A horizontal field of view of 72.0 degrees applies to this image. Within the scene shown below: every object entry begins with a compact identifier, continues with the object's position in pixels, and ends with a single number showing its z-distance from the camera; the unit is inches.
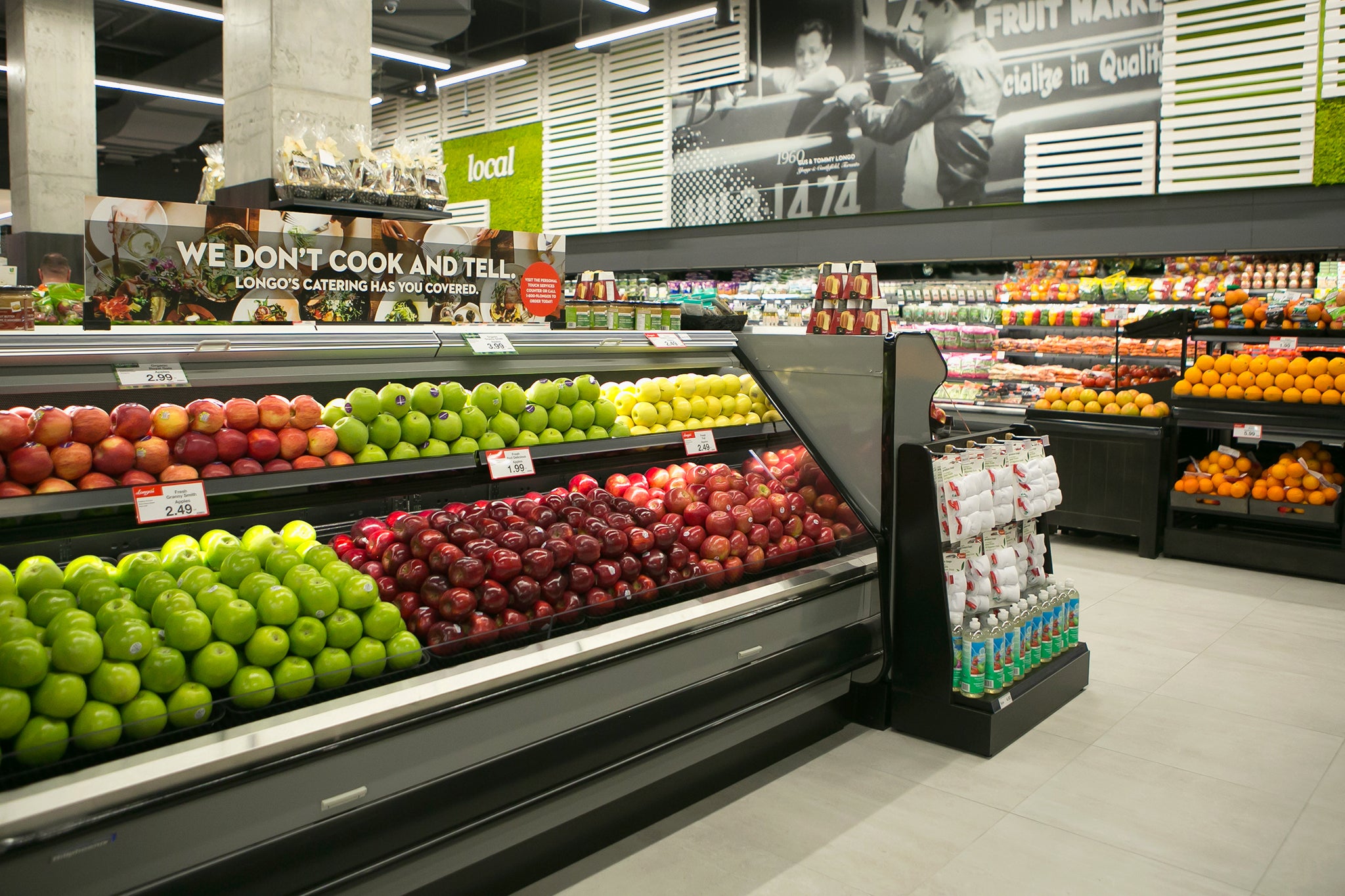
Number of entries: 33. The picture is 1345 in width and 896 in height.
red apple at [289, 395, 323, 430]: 98.3
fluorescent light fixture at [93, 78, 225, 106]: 494.0
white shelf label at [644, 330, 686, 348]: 133.5
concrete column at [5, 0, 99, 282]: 363.3
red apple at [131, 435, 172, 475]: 86.6
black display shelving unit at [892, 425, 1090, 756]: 128.0
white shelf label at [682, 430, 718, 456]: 129.0
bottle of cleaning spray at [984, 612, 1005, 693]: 128.7
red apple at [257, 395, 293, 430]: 95.8
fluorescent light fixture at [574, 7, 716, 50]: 354.6
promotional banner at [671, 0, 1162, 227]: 305.6
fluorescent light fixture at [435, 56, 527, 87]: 422.9
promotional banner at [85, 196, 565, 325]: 107.7
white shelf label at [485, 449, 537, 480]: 106.7
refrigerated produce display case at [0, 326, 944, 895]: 69.1
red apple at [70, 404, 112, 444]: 84.1
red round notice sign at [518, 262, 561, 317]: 146.6
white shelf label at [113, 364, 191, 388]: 86.0
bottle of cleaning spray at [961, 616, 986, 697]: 127.6
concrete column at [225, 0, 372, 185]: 192.7
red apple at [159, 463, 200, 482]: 86.6
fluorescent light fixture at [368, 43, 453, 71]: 407.5
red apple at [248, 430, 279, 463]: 93.2
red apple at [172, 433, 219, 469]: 88.9
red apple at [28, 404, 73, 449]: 82.0
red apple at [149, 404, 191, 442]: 89.4
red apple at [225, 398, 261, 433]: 94.0
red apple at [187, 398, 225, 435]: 90.9
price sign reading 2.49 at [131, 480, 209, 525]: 81.7
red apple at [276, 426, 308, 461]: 95.7
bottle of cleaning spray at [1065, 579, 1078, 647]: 150.3
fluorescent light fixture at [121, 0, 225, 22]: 357.8
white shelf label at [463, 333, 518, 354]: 112.5
